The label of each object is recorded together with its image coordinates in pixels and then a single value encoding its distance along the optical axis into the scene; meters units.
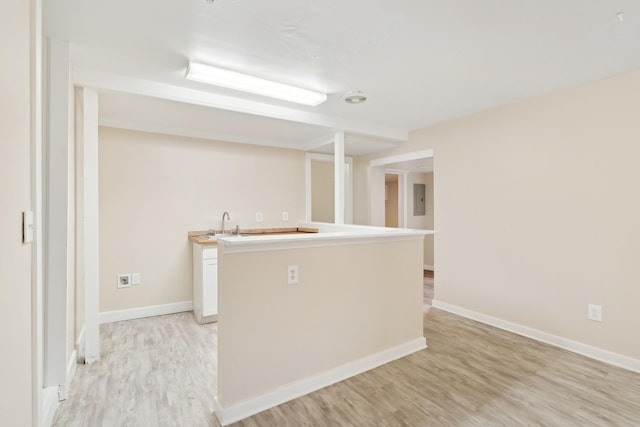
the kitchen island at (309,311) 1.87
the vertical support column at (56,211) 2.01
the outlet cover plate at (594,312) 2.60
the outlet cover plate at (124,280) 3.47
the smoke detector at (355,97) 2.90
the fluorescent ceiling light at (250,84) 2.35
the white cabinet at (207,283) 3.36
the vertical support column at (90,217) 2.45
